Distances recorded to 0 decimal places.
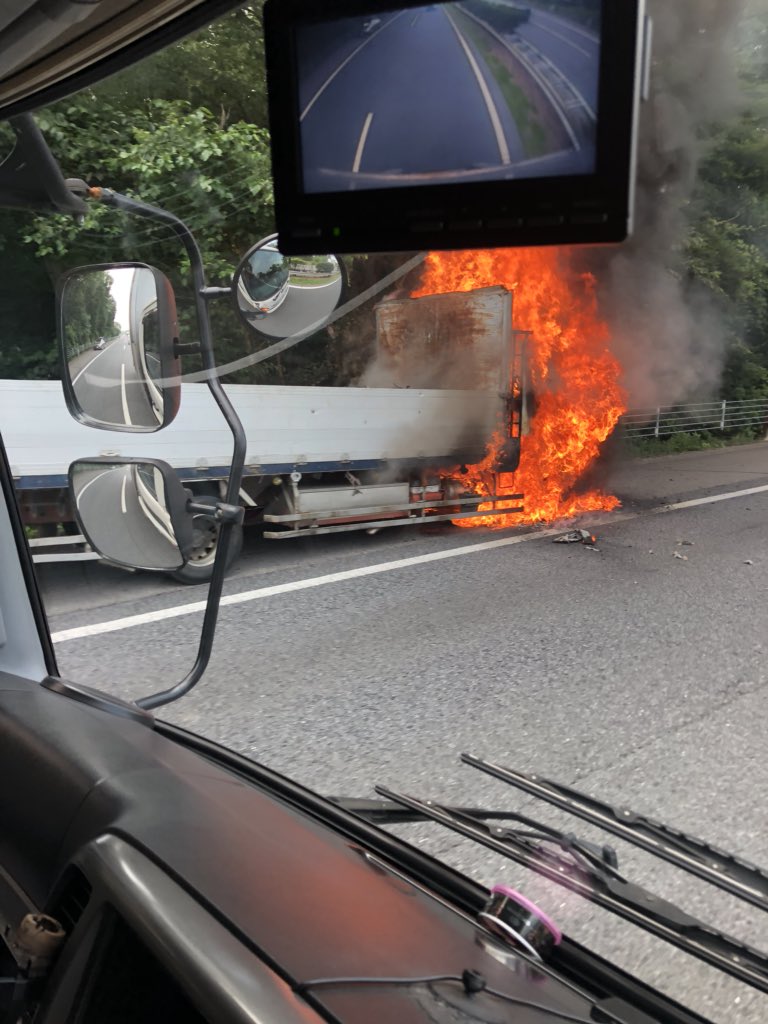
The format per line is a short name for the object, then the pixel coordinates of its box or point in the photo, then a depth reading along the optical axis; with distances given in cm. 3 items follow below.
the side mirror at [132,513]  196
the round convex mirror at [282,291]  178
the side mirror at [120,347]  185
